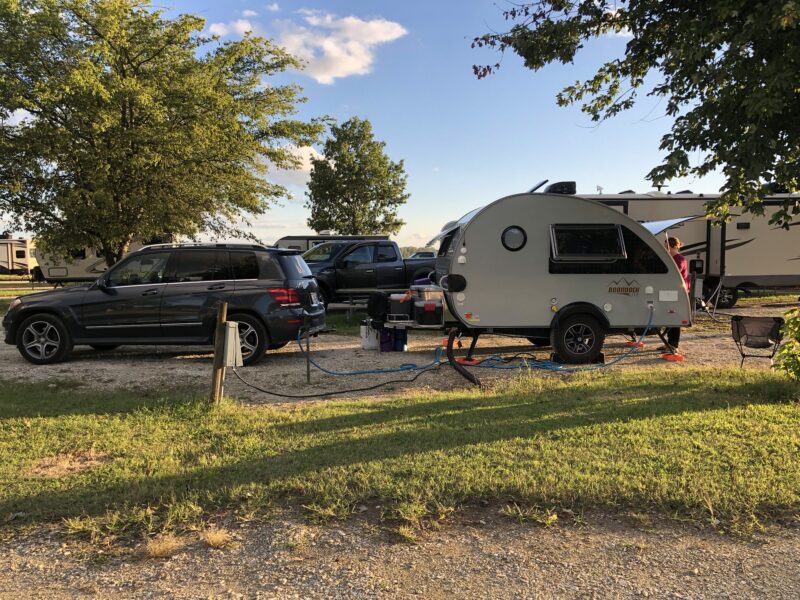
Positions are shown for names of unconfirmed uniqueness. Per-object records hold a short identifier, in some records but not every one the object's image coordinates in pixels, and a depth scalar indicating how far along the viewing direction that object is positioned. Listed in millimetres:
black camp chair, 7137
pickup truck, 13711
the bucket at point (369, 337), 9562
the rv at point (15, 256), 33406
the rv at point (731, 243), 15305
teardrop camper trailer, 8141
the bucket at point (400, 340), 9492
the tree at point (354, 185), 36812
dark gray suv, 8234
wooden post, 5723
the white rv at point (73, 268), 24083
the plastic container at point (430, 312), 8234
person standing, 8953
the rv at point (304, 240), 20453
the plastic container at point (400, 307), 8547
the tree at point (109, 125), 14203
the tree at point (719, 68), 4543
